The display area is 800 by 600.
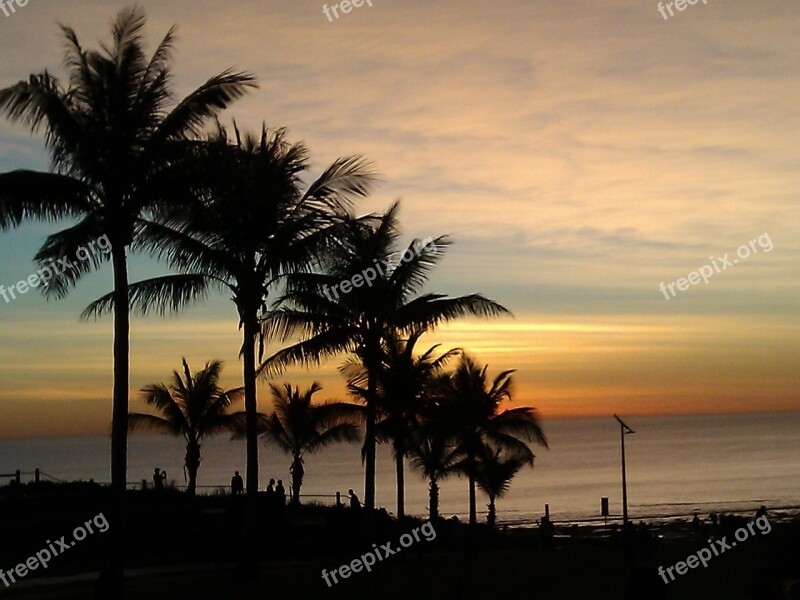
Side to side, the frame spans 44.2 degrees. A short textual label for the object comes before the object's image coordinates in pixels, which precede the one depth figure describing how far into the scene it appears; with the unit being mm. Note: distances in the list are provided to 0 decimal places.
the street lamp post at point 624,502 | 37262
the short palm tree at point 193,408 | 42844
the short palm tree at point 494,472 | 43500
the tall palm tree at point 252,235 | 21953
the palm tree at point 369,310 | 27219
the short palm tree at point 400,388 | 30719
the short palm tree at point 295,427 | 44062
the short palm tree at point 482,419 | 38156
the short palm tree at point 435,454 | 37066
